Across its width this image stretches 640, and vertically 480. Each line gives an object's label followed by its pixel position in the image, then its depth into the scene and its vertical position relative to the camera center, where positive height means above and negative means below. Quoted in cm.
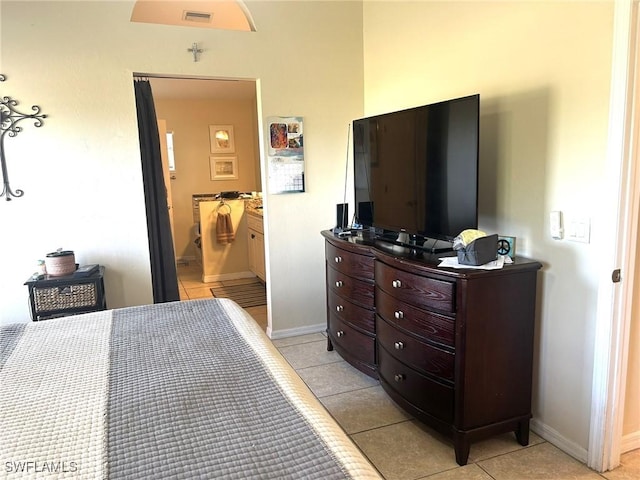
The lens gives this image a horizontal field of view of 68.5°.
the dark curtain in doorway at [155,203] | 355 -15
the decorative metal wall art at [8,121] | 298 +43
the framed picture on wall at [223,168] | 714 +21
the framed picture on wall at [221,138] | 707 +66
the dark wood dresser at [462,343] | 209 -79
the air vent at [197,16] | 374 +133
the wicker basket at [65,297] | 293 -69
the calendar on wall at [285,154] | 362 +20
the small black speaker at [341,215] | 364 -29
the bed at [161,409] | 101 -59
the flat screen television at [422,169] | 228 +4
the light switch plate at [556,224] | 215 -24
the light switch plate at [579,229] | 204 -25
